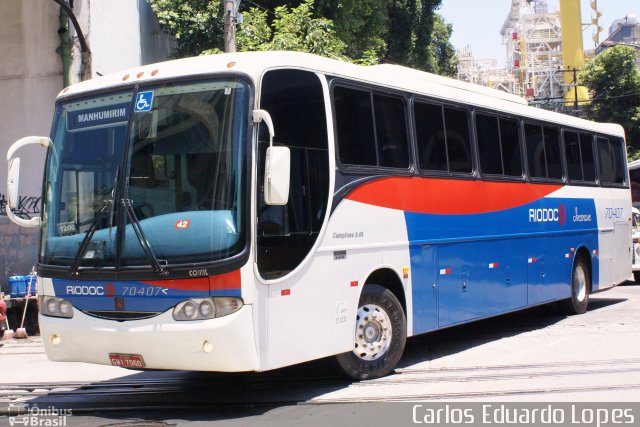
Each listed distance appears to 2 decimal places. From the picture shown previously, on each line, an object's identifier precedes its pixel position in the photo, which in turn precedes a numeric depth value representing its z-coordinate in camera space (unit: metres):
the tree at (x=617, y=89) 38.25
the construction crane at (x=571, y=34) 87.62
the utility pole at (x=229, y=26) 15.22
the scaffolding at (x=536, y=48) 113.94
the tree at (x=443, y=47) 39.31
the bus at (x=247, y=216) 6.92
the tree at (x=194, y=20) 19.80
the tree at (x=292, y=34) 18.06
